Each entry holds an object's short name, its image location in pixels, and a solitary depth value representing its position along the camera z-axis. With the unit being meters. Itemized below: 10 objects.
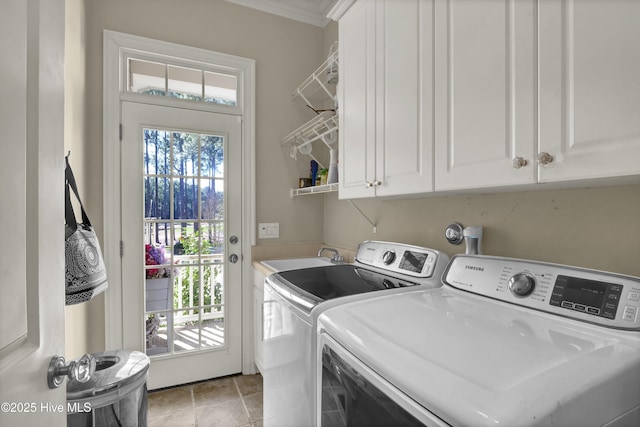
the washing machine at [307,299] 1.15
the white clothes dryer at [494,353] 0.54
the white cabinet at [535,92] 0.66
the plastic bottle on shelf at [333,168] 2.05
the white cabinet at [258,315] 2.19
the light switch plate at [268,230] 2.51
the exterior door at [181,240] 2.17
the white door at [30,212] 0.52
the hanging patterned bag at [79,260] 1.28
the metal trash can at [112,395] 1.24
